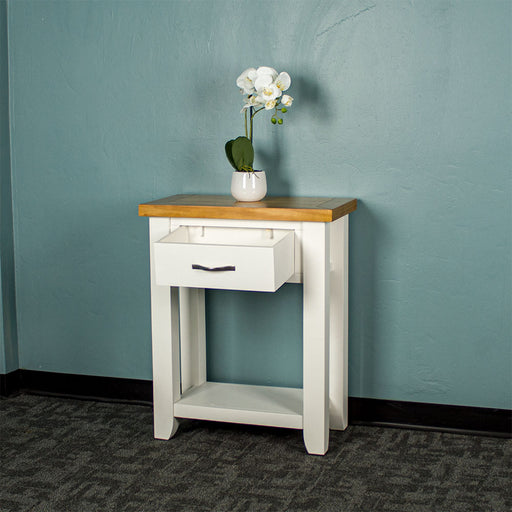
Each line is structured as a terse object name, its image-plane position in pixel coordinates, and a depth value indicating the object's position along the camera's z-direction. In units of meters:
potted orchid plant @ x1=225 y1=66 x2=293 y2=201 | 2.29
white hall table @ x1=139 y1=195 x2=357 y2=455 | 2.11
